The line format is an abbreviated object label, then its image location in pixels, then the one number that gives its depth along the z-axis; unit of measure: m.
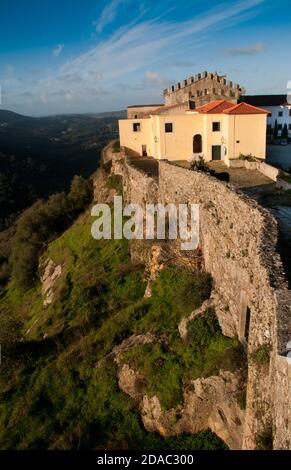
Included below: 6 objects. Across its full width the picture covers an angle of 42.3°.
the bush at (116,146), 34.11
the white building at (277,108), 43.25
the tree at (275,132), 43.44
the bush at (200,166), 20.87
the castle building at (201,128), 26.03
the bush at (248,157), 24.95
